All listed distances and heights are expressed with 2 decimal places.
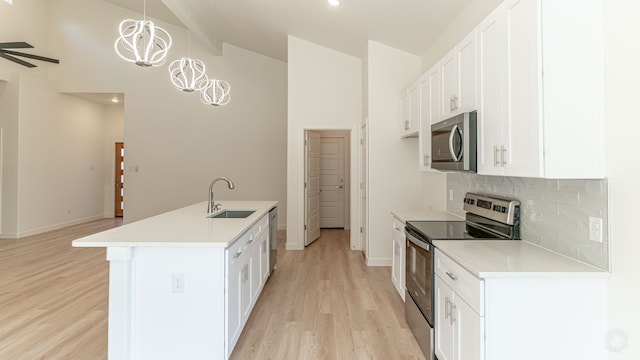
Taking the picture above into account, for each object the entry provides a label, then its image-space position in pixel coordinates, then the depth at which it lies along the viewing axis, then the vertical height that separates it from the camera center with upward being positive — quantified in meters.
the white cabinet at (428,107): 2.92 +0.71
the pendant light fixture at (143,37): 2.58 +1.14
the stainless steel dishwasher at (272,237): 3.83 -0.67
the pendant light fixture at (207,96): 4.08 +1.13
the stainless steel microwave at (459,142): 2.15 +0.28
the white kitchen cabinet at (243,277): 2.14 -0.75
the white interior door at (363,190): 4.88 -0.13
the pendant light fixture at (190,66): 3.41 +1.20
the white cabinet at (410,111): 3.57 +0.83
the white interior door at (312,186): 5.64 -0.07
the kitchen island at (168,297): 2.01 -0.71
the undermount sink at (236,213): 3.56 -0.35
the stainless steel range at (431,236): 2.18 -0.37
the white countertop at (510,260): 1.51 -0.40
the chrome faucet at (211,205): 3.25 -0.24
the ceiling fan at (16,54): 5.43 +2.24
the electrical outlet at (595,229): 1.55 -0.22
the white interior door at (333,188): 7.45 -0.14
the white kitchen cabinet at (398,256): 3.06 -0.72
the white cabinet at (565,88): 1.53 +0.45
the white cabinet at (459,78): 2.23 +0.78
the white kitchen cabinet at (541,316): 1.51 -0.62
